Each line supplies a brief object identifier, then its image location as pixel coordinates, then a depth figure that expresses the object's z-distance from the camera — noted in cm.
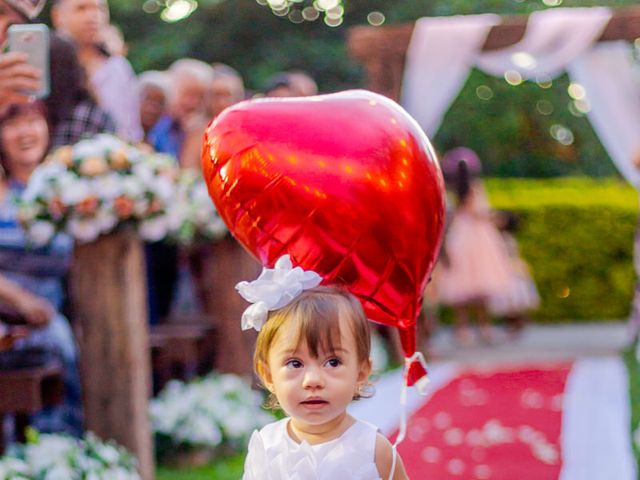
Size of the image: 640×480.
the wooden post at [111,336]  417
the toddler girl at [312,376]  222
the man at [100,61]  467
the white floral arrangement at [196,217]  513
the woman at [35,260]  414
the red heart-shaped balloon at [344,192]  245
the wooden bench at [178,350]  575
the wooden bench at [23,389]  380
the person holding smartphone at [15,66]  334
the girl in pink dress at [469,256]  979
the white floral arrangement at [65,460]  373
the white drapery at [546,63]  752
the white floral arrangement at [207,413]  531
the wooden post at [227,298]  588
